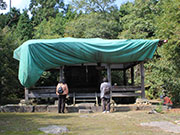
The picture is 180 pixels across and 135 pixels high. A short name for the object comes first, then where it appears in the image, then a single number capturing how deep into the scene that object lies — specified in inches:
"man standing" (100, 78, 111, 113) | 370.9
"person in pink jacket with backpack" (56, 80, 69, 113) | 374.6
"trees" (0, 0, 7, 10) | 697.6
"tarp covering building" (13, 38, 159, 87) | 427.2
